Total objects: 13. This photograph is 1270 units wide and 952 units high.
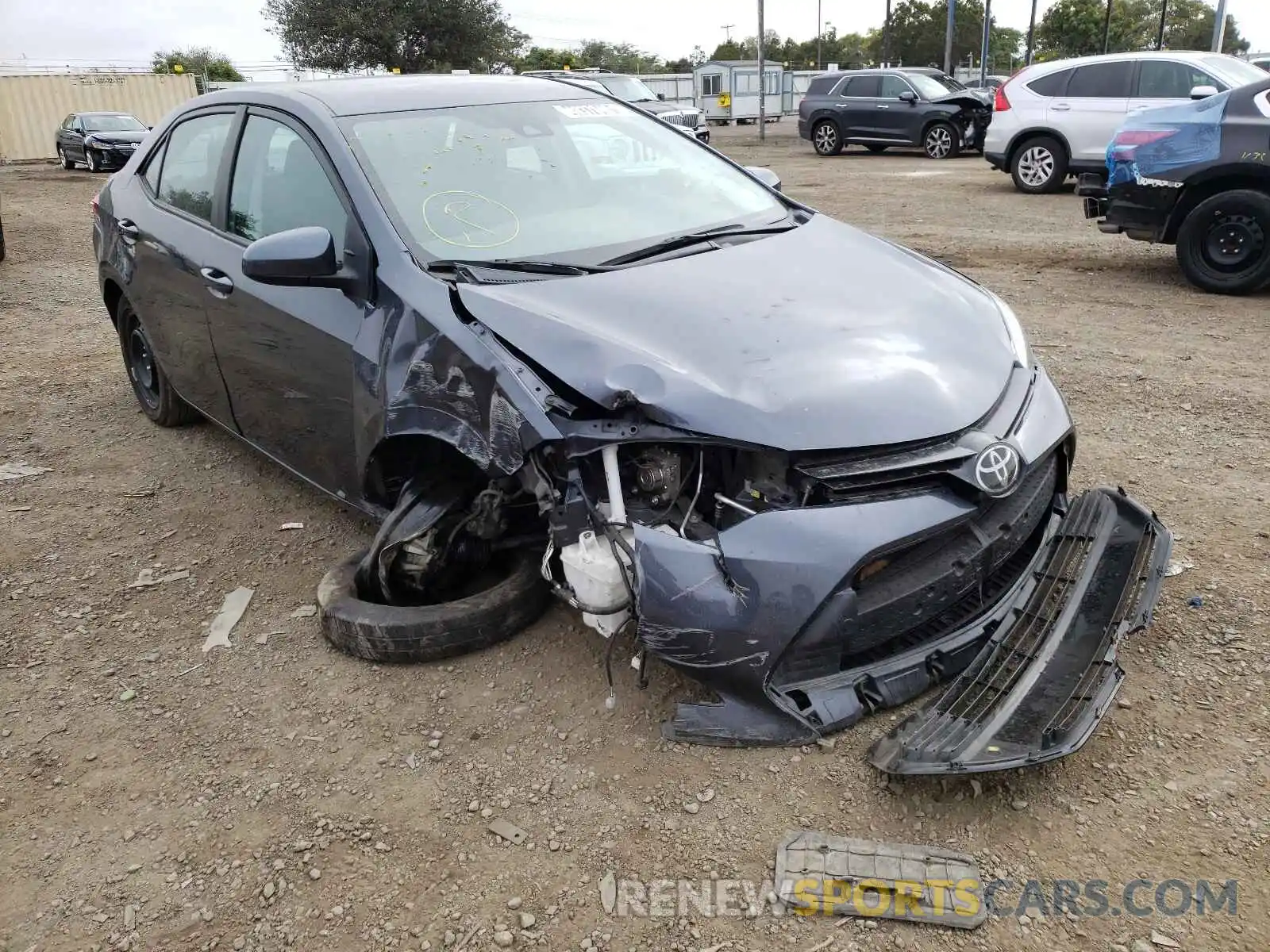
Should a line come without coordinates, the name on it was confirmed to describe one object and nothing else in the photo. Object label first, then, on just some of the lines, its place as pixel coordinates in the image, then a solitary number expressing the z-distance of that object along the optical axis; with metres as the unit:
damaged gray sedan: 2.35
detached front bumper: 2.21
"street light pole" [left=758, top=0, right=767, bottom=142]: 26.55
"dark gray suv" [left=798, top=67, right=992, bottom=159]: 17.78
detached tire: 3.00
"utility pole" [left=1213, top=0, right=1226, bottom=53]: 23.41
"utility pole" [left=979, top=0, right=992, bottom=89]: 32.41
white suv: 11.30
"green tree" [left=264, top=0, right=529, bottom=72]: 35.00
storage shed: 35.59
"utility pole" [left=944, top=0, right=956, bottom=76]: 34.47
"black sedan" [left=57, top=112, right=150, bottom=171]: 21.06
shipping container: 27.56
